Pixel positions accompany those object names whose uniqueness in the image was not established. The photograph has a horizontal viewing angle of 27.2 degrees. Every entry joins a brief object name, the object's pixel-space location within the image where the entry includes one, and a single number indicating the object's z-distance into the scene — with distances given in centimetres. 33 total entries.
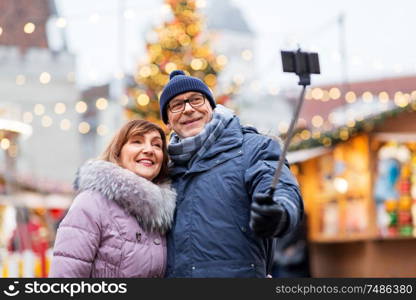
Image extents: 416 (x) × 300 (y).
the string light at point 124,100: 1276
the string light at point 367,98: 1307
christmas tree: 1196
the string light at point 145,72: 1202
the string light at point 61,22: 977
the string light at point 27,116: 2025
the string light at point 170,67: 1183
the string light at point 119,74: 1296
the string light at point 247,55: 1318
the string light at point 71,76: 2218
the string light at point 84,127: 2025
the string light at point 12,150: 1143
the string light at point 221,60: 1234
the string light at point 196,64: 1195
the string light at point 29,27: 884
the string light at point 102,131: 1605
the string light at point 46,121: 2387
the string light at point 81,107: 1457
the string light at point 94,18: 1067
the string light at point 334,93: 1390
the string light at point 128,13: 1106
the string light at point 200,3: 1231
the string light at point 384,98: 1345
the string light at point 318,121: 1777
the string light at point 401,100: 1043
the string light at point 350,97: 1463
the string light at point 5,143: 1084
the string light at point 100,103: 1197
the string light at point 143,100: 1188
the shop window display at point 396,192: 1016
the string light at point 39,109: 2048
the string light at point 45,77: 1121
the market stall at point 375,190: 1020
